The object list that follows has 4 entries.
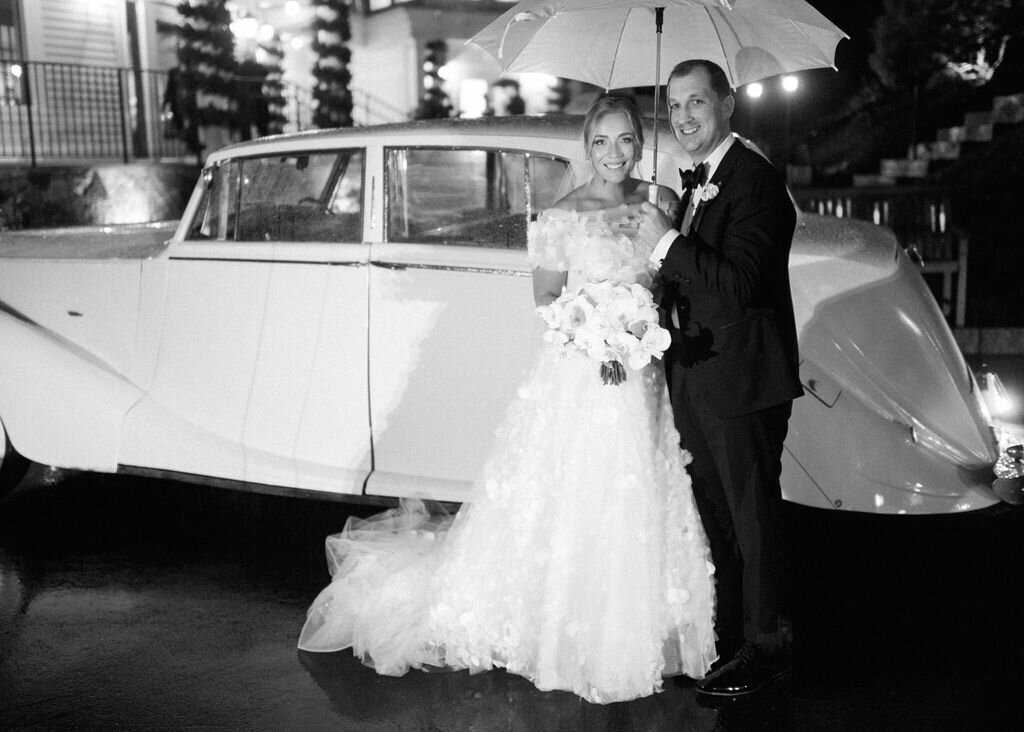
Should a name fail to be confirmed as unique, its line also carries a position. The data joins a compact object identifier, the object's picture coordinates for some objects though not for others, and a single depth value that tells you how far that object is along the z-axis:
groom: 2.92
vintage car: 3.73
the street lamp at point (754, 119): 18.01
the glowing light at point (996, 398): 4.39
